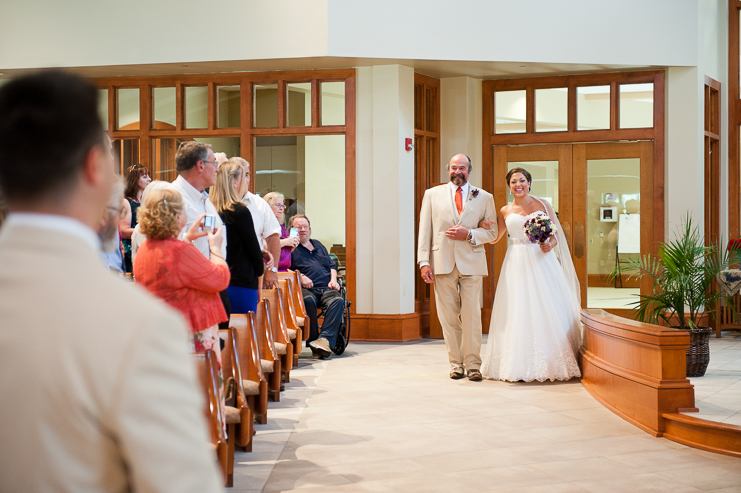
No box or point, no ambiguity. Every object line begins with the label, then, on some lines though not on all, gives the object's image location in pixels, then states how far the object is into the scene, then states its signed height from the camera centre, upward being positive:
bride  6.26 -0.62
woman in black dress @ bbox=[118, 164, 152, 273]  5.68 +0.42
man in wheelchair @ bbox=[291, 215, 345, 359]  7.71 -0.50
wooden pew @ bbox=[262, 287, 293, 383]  5.85 -0.72
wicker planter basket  5.96 -0.91
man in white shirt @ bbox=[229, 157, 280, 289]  5.91 +0.11
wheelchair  7.89 -0.97
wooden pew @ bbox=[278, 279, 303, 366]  6.55 -0.70
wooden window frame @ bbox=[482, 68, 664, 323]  9.17 +1.43
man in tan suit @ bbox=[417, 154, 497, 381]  6.42 -0.13
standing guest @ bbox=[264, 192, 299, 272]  7.19 +0.00
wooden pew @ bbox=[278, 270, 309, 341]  6.93 -0.56
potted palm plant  6.00 -0.45
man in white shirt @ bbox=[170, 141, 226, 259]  4.19 +0.37
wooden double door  9.35 +0.52
